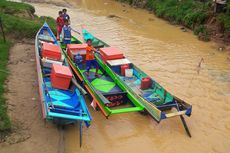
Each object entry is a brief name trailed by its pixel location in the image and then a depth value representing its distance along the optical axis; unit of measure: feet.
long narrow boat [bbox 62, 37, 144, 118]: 28.19
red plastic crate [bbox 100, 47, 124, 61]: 35.14
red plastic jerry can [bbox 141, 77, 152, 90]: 32.23
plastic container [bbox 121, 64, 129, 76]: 35.01
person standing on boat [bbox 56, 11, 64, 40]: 41.45
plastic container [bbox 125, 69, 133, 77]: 34.96
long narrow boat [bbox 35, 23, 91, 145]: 24.27
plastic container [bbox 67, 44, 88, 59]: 36.14
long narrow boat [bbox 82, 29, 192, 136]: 27.76
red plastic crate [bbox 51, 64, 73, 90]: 28.25
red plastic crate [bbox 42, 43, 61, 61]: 32.99
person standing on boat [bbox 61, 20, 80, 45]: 39.73
